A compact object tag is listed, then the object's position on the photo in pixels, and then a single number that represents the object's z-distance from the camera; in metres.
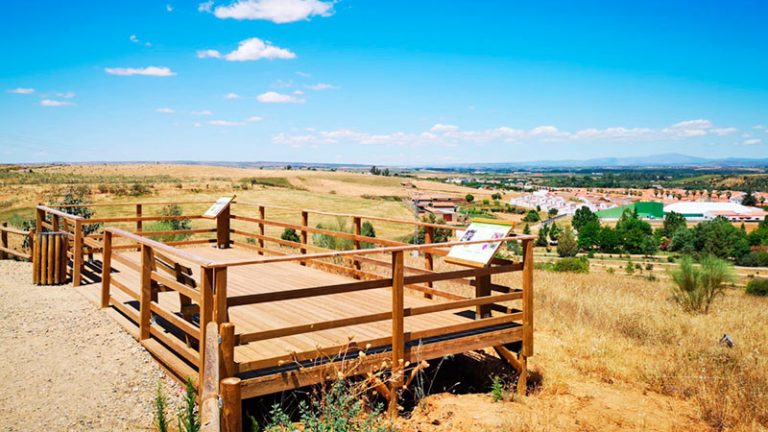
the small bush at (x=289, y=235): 29.62
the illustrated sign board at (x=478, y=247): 6.69
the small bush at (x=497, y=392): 6.75
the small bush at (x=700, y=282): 13.65
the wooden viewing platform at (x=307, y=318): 5.02
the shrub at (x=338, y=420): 4.18
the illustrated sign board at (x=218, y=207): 12.30
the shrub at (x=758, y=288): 25.94
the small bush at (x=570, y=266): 33.89
